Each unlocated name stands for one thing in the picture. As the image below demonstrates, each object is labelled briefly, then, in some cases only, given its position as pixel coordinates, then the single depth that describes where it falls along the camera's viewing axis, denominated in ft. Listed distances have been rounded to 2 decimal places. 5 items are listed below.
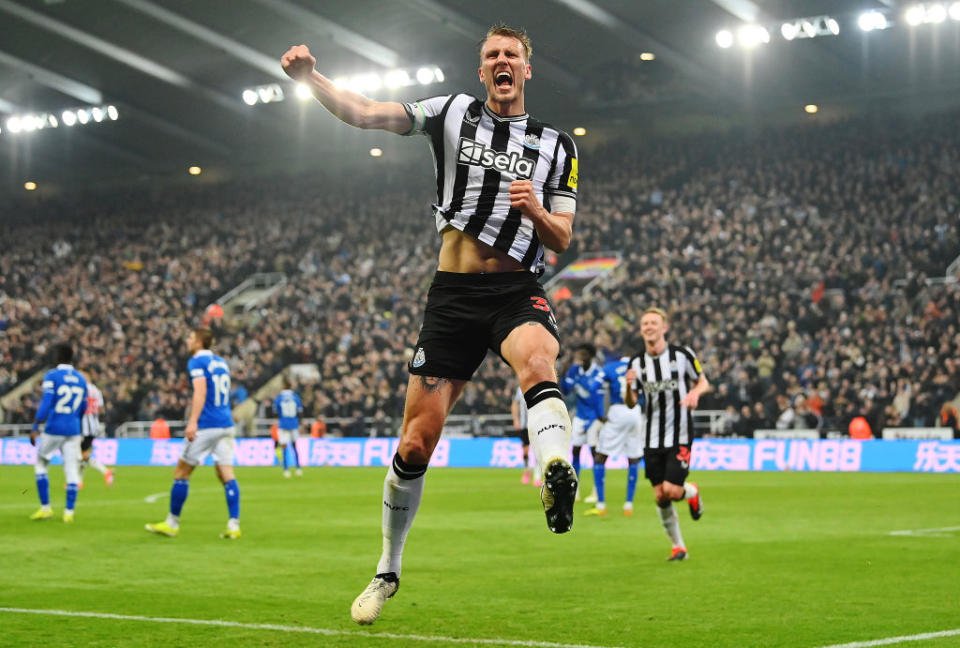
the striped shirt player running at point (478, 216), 18.65
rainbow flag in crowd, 126.31
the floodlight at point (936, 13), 99.14
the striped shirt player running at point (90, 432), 74.08
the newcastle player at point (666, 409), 37.40
